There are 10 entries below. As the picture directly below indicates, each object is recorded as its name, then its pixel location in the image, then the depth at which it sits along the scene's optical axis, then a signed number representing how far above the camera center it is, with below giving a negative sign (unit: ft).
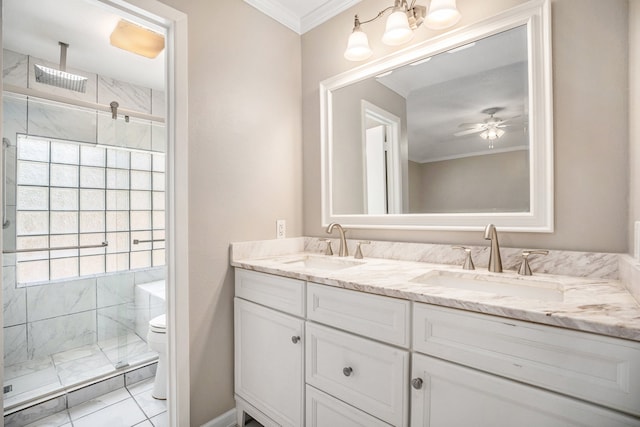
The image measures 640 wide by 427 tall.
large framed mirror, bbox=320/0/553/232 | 3.98 +1.32
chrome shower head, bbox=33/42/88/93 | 7.20 +3.40
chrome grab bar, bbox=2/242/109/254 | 7.04 -0.85
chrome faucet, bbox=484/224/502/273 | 3.93 -0.50
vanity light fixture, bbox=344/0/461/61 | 4.25 +2.89
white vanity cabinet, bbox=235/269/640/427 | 2.29 -1.50
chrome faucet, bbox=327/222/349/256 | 5.82 -0.56
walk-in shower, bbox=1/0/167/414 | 7.00 -0.31
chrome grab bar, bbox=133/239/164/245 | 8.59 -0.77
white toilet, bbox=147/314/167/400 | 6.30 -2.88
